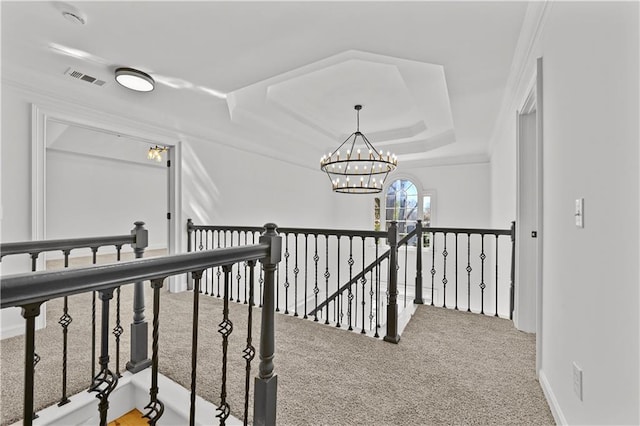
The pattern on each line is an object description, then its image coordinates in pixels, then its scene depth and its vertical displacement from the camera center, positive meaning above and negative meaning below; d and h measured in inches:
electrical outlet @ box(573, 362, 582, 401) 51.9 -29.4
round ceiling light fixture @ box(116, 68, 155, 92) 113.0 +50.6
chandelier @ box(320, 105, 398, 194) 246.0 +41.8
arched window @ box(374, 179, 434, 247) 270.7 +5.2
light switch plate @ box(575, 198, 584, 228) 51.3 -0.1
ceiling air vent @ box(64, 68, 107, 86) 110.9 +51.0
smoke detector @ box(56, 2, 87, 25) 79.9 +53.7
